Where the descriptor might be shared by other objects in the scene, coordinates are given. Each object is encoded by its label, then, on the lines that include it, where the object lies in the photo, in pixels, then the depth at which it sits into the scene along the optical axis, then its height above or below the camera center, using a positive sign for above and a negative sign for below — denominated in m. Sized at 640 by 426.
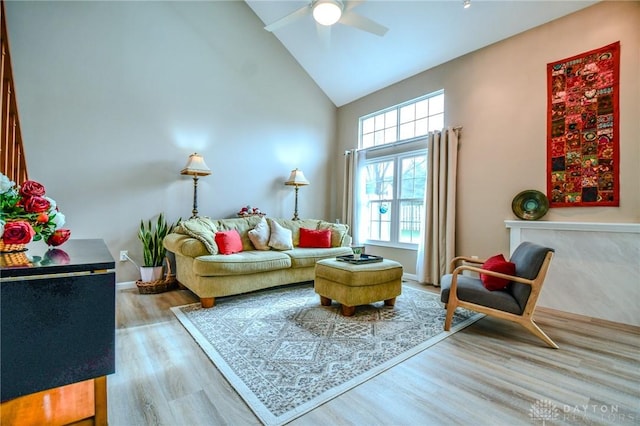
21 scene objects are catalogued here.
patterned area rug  1.64 -0.99
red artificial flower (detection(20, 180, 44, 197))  1.20 +0.08
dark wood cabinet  0.84 -0.36
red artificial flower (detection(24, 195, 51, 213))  1.19 +0.02
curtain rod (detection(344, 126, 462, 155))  3.95 +1.15
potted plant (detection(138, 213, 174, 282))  3.55 -0.47
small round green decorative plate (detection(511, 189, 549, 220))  3.24 +0.13
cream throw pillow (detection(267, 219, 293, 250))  3.93 -0.34
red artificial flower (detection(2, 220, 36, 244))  1.03 -0.09
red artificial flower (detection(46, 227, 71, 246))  1.34 -0.13
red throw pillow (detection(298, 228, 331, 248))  4.26 -0.37
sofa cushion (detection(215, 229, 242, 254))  3.36 -0.36
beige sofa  2.99 -0.52
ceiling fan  2.64 +1.90
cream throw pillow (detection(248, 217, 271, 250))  3.91 -0.33
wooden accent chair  2.21 -0.64
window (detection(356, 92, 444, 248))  4.40 +0.74
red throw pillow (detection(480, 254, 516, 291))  2.45 -0.53
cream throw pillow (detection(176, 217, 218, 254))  3.14 -0.22
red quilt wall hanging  2.86 +0.91
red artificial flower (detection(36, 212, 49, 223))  1.25 -0.04
